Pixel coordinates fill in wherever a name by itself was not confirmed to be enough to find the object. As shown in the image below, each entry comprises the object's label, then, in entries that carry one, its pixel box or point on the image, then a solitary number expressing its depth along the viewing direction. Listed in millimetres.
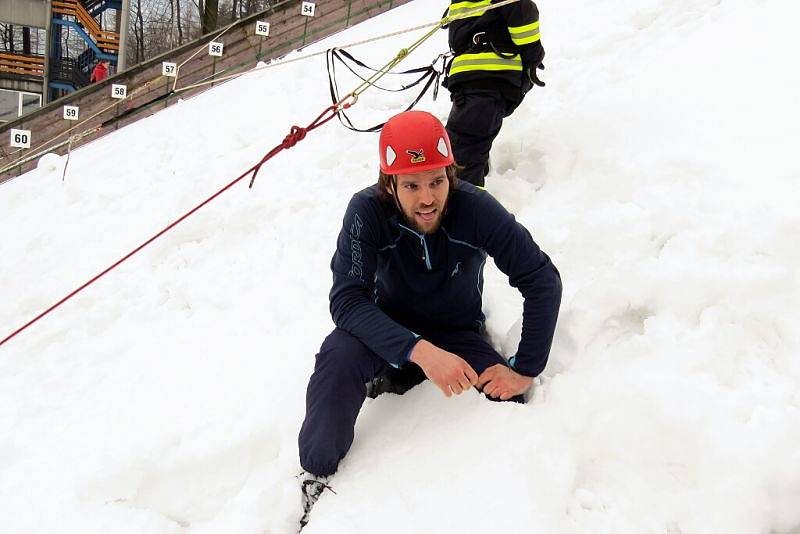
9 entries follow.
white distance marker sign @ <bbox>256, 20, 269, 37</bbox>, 9562
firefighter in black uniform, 2977
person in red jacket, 13273
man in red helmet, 1932
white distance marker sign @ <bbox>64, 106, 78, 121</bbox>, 9617
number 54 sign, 9562
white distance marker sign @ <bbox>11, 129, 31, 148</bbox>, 9461
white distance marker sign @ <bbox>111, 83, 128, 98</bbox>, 9516
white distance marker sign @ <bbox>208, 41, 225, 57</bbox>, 9594
